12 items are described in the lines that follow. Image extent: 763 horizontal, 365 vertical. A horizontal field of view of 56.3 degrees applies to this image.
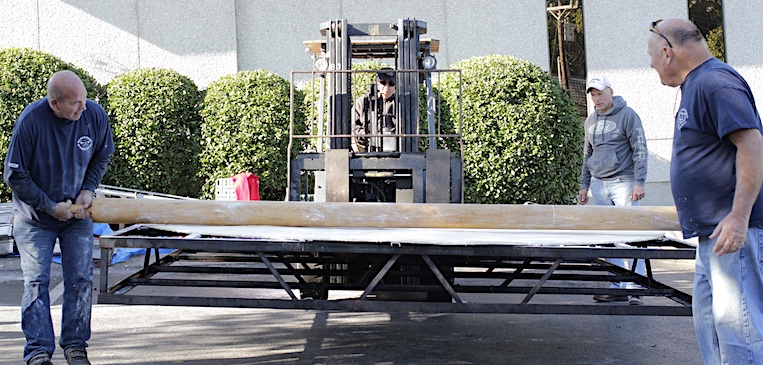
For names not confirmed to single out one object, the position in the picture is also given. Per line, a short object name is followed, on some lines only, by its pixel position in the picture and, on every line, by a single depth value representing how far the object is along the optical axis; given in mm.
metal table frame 4027
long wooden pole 4129
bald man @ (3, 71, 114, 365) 4234
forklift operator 7305
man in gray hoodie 6562
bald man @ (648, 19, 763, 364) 3047
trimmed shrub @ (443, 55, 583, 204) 10031
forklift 6359
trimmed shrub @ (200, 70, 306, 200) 10188
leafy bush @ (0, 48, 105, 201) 9828
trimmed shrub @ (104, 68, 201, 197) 10242
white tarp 3986
